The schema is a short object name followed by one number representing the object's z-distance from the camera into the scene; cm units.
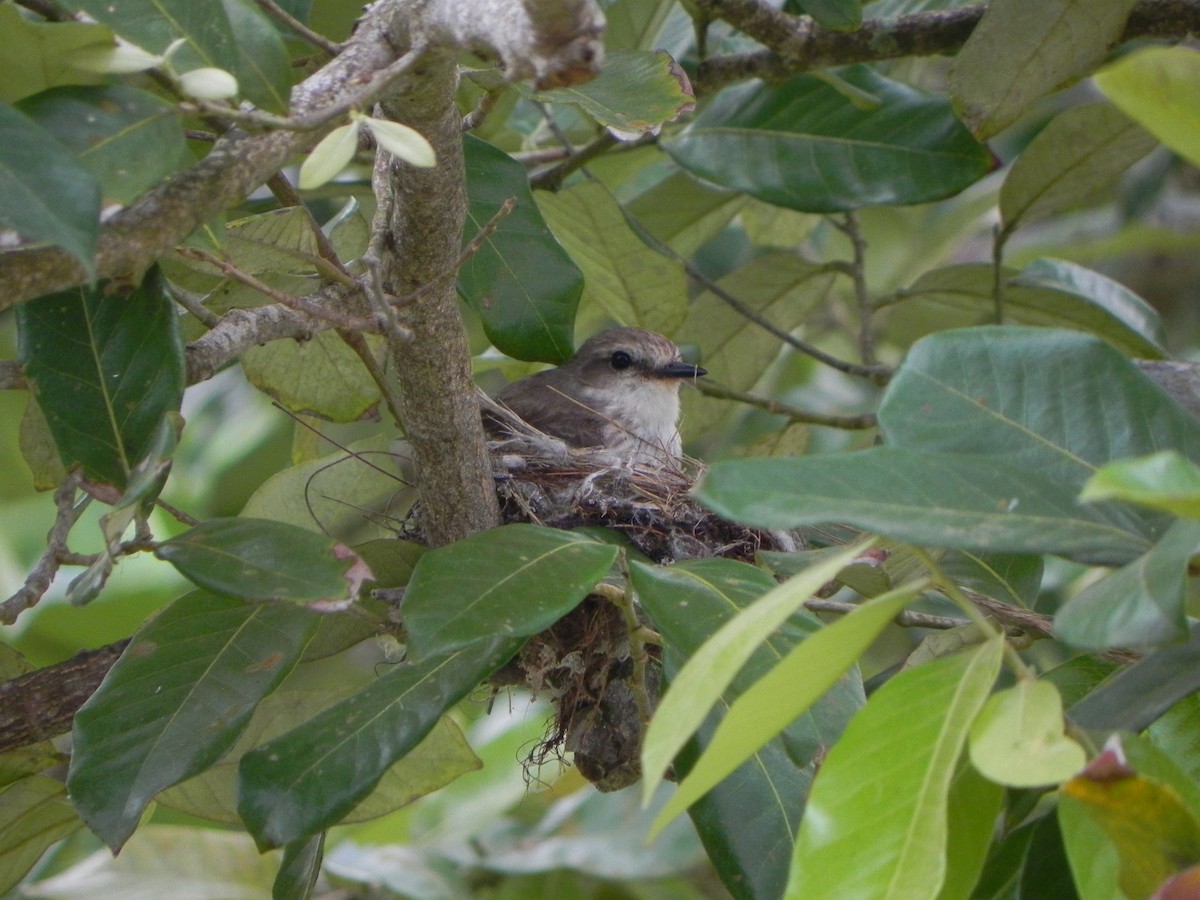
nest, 554
